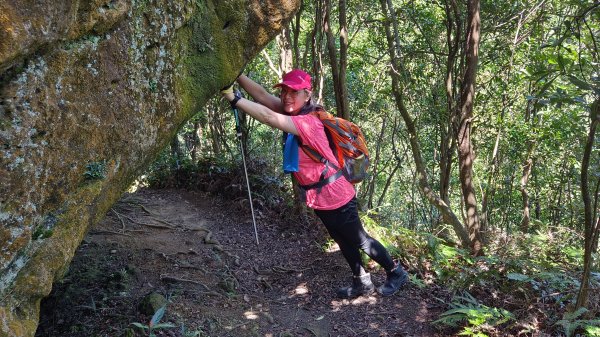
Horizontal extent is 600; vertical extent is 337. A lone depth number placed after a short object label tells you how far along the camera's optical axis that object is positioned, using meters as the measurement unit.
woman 4.62
